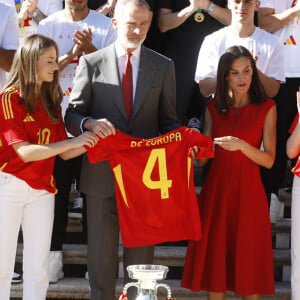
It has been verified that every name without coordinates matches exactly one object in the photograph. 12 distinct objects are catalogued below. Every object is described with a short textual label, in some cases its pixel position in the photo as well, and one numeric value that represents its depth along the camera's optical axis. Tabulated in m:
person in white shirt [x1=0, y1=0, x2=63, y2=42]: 10.80
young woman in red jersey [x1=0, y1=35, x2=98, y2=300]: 7.76
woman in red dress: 8.19
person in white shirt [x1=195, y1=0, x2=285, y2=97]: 9.45
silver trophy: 5.94
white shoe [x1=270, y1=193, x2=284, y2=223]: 10.25
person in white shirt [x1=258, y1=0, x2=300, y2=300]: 10.20
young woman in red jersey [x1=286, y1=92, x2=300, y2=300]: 8.08
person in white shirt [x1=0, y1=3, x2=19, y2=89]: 9.07
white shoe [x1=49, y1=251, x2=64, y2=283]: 9.60
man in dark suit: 7.97
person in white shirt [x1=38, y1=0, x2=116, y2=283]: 9.50
